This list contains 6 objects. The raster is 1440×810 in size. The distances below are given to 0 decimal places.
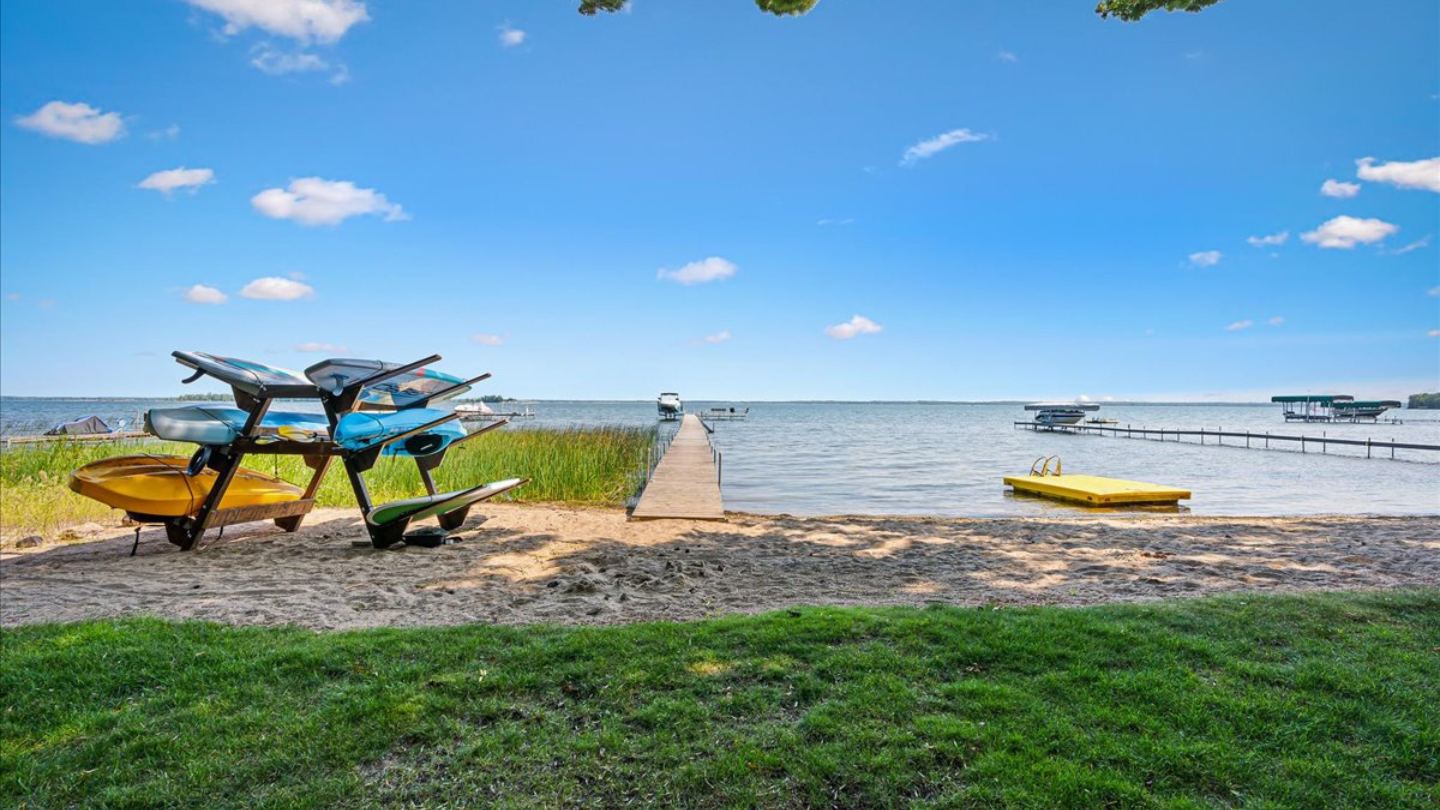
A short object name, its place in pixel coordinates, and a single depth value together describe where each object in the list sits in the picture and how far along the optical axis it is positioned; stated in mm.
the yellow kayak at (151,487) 6992
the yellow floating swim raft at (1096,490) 14344
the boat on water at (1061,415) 54594
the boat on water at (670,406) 59741
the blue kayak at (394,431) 7383
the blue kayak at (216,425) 6930
